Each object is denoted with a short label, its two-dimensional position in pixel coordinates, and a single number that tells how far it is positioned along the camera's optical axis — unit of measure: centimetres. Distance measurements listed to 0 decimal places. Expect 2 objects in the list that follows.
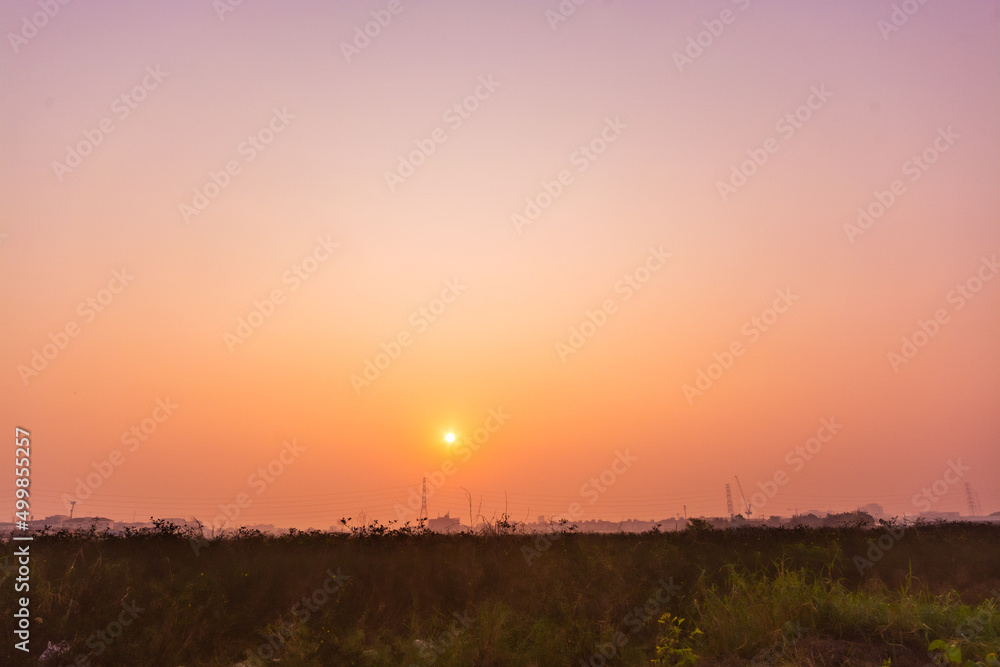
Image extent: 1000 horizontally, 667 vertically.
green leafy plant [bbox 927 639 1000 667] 677
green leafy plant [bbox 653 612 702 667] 922
